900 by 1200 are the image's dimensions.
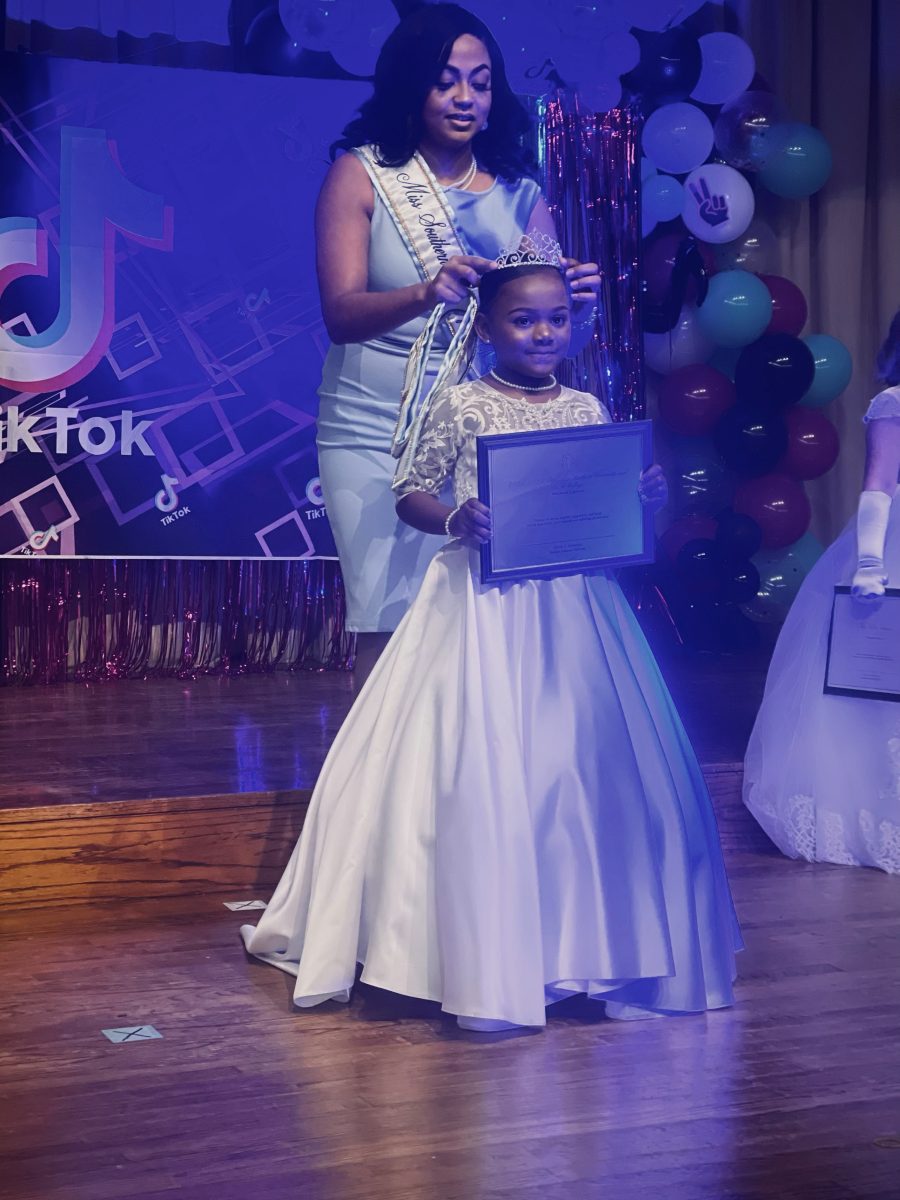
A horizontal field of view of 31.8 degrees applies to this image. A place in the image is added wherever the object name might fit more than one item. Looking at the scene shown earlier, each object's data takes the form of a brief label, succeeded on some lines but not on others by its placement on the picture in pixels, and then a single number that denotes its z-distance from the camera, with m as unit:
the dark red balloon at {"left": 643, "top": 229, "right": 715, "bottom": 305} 6.35
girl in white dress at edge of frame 3.92
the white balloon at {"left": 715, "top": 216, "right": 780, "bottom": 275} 6.70
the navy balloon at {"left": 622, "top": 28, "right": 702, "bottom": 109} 6.27
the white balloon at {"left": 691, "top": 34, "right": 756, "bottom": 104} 6.30
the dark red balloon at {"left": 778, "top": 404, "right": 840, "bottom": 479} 6.67
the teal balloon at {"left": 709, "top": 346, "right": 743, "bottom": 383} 6.71
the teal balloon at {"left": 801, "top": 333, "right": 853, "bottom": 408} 6.67
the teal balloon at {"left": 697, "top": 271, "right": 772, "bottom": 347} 6.38
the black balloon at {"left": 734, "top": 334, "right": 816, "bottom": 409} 6.39
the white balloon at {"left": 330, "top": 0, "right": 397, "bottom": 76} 5.13
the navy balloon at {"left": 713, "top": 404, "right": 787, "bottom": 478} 6.46
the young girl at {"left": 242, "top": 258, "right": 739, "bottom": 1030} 2.68
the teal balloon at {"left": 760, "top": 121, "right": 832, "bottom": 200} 6.59
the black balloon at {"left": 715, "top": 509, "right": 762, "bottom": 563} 6.32
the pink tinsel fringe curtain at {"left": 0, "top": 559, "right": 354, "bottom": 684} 6.12
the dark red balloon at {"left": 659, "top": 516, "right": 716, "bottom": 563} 6.49
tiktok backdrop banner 5.78
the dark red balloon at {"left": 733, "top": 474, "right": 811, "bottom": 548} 6.59
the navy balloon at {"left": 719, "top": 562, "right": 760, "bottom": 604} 6.35
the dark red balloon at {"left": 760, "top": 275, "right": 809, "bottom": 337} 6.66
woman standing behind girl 3.00
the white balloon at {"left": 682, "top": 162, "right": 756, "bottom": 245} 6.35
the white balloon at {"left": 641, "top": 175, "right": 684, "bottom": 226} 6.27
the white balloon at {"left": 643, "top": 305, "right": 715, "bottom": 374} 6.56
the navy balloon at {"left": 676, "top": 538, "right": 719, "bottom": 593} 6.32
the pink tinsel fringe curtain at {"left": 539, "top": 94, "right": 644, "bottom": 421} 5.84
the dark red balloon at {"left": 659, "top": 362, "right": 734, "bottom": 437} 6.48
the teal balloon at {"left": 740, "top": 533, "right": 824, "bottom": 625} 6.62
